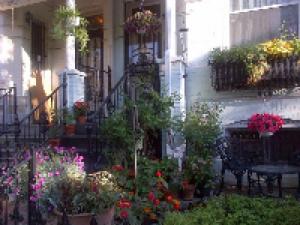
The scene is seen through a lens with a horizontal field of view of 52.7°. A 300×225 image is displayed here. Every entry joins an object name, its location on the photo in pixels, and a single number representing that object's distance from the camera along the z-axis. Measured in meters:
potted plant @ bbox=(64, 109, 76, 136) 5.75
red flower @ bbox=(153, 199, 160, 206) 3.73
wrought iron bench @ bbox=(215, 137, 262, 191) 4.76
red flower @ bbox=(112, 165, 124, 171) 4.43
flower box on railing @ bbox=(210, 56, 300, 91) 5.11
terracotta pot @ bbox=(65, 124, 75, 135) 5.75
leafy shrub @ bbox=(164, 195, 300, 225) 2.74
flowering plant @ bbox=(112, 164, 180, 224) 3.41
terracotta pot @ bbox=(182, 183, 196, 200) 4.62
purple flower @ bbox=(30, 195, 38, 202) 3.02
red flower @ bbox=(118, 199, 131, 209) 3.38
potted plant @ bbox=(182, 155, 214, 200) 4.81
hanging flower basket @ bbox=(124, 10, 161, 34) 6.03
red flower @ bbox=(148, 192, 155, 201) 3.77
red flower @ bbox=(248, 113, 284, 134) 4.75
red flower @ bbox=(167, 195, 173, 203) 3.89
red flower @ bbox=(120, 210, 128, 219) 3.27
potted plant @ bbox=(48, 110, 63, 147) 5.42
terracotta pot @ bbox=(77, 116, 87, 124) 5.92
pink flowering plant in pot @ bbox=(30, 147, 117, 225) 3.17
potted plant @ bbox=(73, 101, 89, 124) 5.92
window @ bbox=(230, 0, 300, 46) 5.54
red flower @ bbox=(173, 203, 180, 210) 3.83
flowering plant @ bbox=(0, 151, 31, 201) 3.78
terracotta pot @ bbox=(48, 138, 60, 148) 5.32
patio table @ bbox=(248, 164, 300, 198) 4.21
